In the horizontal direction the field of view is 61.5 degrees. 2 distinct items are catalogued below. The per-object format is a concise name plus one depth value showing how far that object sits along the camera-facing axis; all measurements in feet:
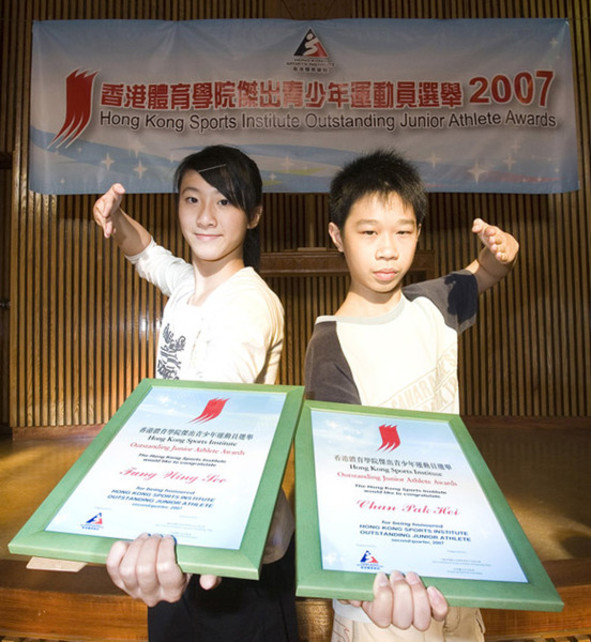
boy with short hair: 3.82
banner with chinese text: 13.19
